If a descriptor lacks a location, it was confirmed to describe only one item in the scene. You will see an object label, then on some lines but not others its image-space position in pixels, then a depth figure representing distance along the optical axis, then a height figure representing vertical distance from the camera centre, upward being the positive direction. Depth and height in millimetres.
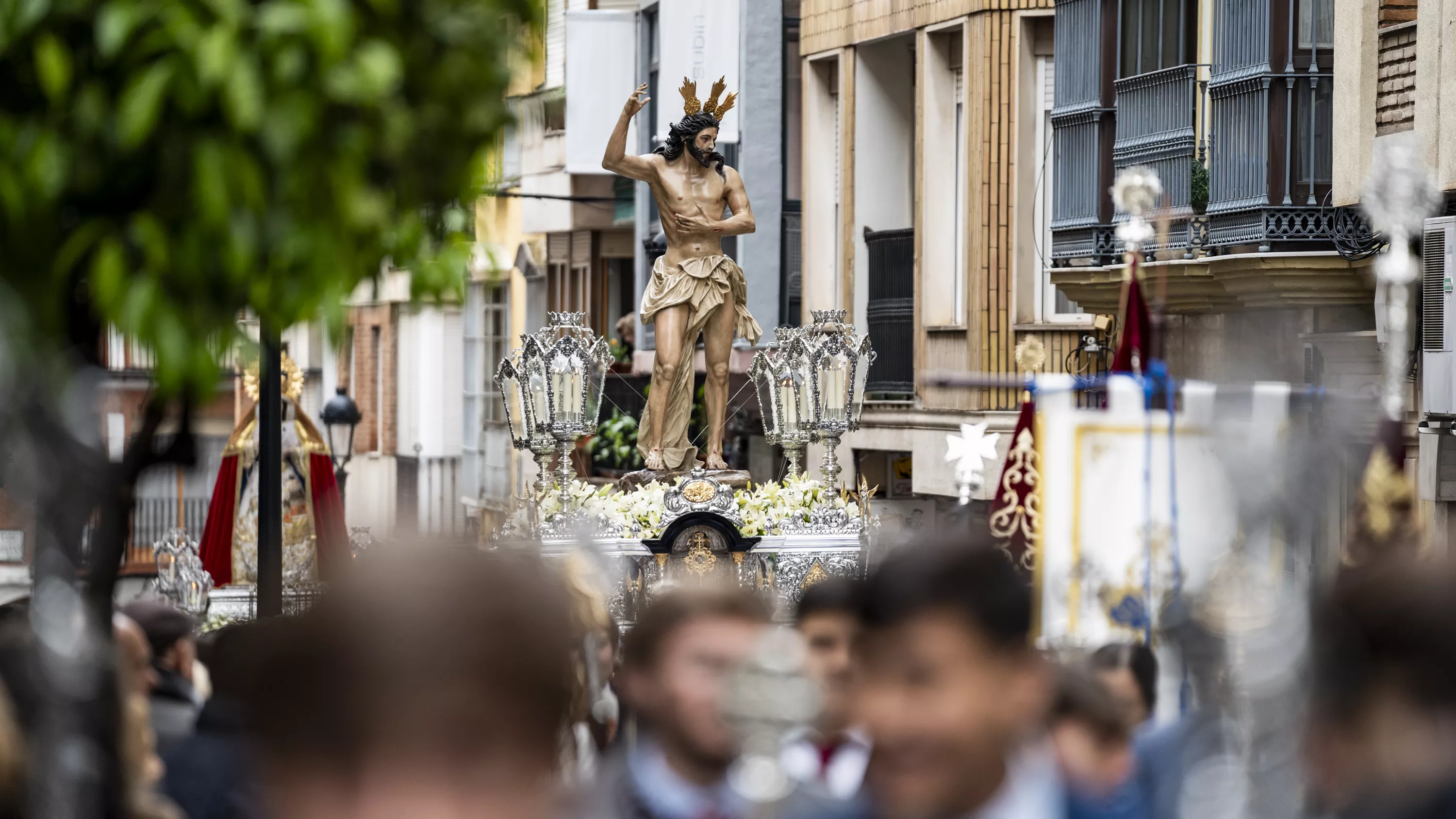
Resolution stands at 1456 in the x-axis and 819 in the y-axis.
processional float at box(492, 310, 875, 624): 26578 -1157
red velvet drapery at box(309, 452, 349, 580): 27484 -1208
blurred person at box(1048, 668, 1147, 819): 8586 -872
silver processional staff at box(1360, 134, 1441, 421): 14039 +293
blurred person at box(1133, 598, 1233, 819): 8711 -872
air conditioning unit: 30359 -86
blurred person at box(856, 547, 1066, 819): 6891 -596
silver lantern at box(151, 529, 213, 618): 24703 -1494
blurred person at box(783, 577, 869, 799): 8172 -766
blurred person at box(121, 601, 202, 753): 11094 -950
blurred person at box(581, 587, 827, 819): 7699 -708
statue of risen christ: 28609 +173
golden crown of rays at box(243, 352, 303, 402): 26656 -471
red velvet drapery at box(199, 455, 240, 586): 27656 -1393
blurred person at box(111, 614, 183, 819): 7469 -758
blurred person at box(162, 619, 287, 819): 8570 -925
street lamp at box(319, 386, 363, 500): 39562 -963
